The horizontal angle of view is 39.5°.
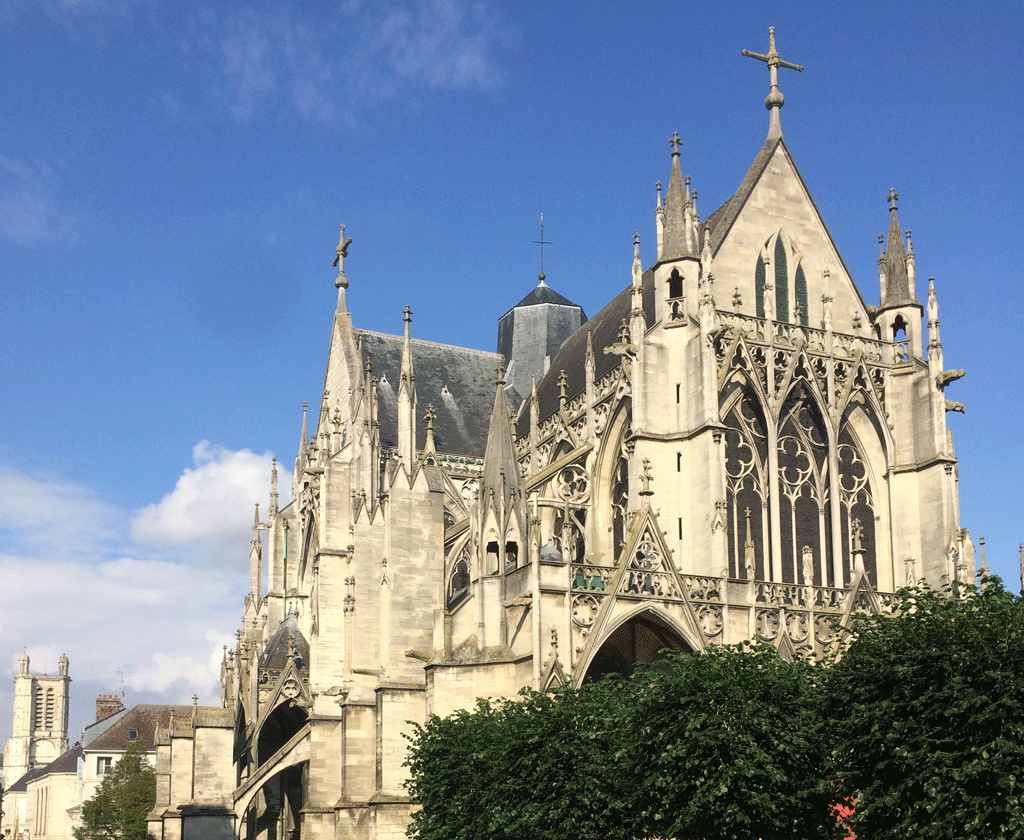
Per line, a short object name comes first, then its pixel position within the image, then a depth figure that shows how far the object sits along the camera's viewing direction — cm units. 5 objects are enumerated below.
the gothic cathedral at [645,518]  3180
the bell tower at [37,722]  14575
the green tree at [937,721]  1816
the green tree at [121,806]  5550
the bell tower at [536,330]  5338
